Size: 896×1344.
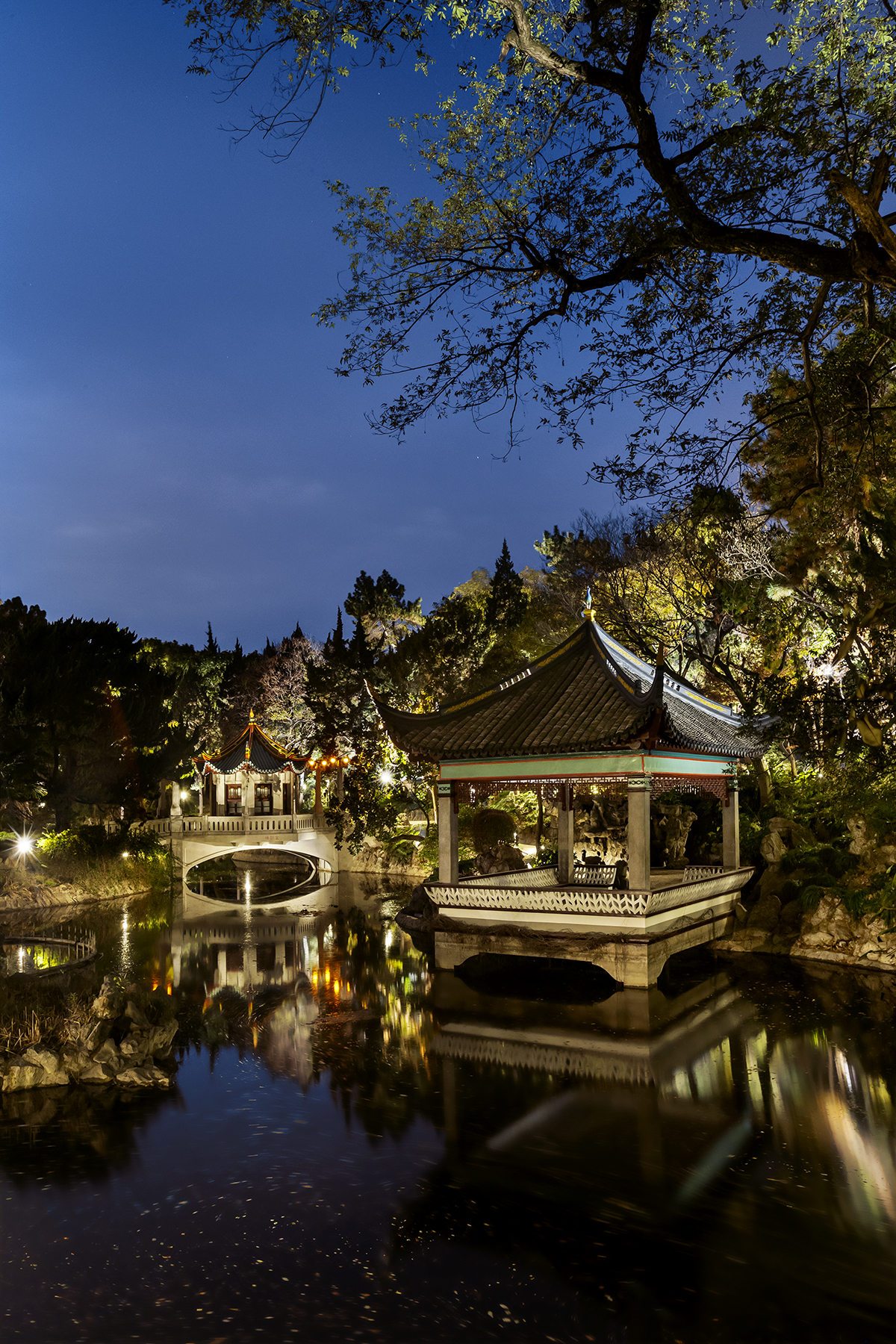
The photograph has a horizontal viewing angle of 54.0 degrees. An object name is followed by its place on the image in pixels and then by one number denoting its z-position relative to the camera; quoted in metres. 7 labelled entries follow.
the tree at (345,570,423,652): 33.22
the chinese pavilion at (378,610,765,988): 13.25
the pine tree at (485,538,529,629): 31.73
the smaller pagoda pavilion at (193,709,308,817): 34.00
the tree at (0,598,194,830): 25.89
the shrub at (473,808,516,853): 27.23
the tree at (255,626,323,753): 39.75
